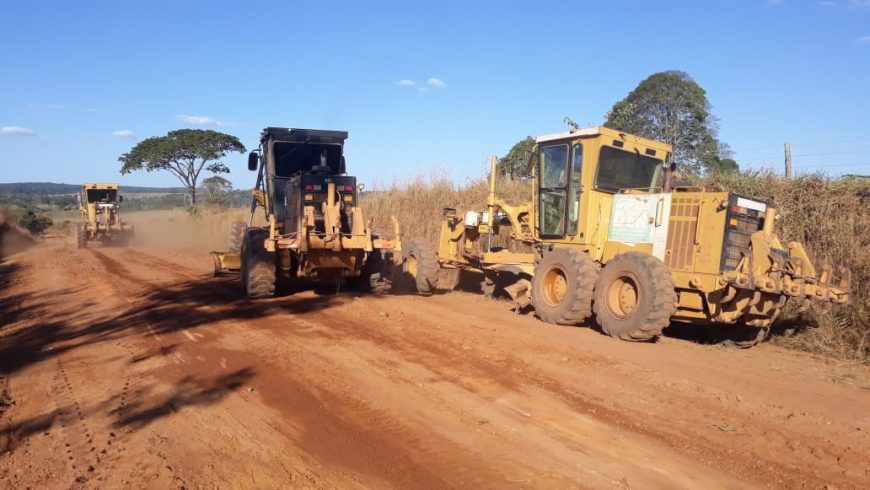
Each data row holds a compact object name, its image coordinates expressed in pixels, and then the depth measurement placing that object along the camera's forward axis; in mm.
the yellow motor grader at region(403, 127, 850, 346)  7770
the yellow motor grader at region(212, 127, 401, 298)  10414
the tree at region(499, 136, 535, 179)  24812
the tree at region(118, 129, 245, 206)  43844
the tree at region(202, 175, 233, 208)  33875
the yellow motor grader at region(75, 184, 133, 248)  27719
